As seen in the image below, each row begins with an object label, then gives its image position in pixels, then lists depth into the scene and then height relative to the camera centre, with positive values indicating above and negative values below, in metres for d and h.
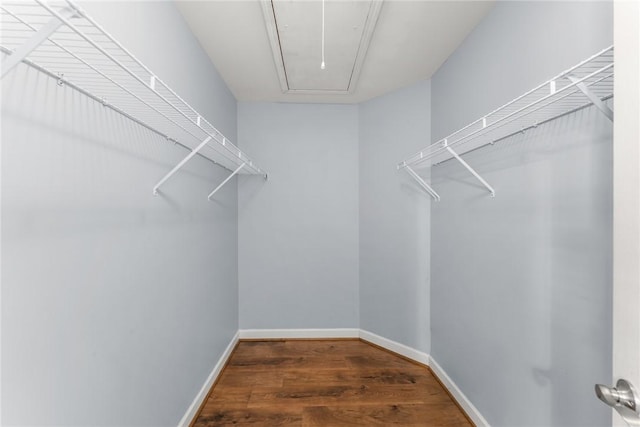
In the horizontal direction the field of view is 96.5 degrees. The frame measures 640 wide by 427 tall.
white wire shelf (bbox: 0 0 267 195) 0.52 +0.41
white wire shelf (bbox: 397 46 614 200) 0.80 +0.39
